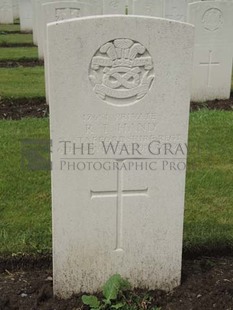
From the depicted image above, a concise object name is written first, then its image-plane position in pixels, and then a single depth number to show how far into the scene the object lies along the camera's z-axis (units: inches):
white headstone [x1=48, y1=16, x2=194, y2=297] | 101.7
